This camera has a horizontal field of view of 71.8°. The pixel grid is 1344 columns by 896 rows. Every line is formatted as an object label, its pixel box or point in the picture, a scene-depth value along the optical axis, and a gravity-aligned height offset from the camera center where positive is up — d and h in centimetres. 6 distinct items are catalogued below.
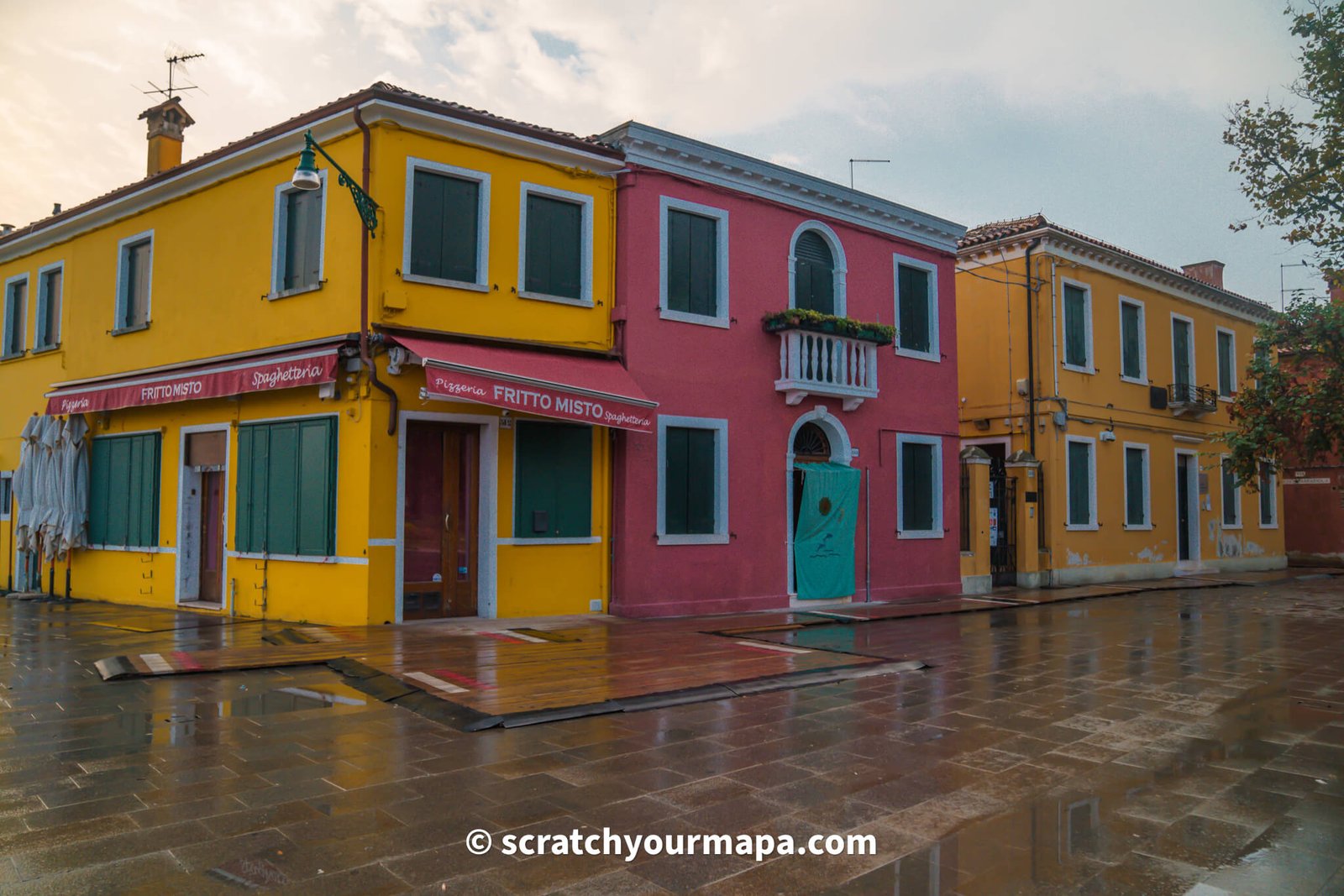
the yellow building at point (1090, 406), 1942 +235
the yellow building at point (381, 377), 1137 +168
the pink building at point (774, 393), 1332 +186
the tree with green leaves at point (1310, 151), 1255 +538
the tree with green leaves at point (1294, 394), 1652 +222
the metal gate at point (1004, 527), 1898 -38
